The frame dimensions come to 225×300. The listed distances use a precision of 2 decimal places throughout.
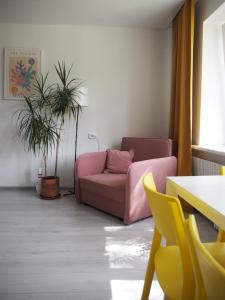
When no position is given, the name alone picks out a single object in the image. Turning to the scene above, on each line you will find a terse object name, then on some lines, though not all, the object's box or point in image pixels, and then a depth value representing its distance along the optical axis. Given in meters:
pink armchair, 2.31
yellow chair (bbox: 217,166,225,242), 1.24
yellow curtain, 2.68
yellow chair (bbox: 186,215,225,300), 0.42
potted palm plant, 3.12
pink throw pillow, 3.07
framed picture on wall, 3.44
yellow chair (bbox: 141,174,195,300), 0.66
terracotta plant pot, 3.12
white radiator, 2.28
